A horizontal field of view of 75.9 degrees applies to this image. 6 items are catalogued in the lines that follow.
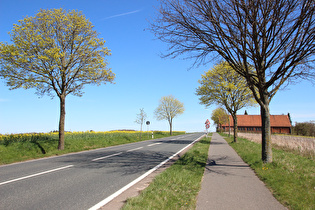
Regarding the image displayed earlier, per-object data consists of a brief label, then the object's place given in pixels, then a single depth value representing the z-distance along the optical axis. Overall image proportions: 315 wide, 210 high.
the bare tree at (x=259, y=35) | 6.84
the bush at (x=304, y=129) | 52.59
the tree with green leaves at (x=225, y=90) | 20.05
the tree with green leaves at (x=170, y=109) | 48.12
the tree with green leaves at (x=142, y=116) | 32.28
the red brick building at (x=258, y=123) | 71.06
